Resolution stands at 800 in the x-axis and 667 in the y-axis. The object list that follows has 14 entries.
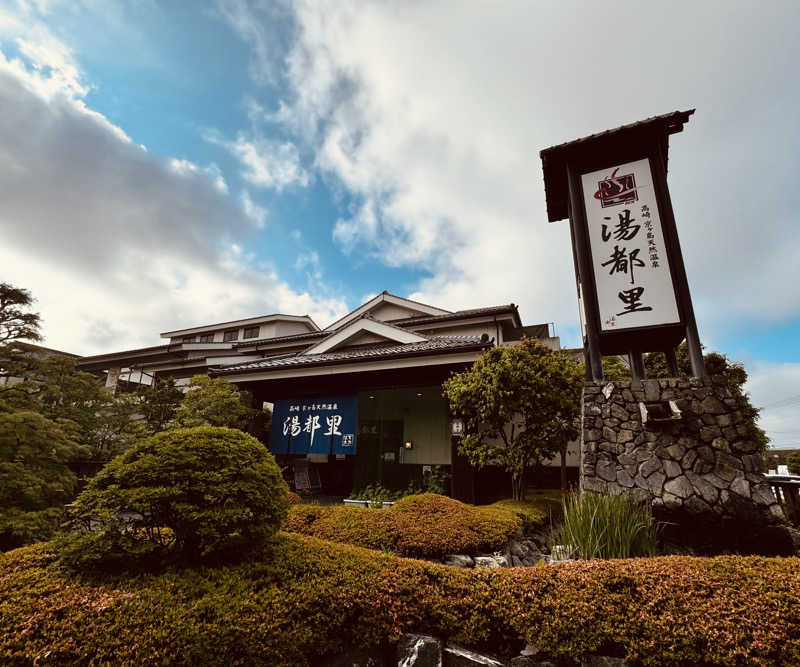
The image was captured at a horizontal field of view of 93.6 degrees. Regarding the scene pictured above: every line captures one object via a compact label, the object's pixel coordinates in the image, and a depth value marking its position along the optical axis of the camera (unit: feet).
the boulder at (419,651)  9.29
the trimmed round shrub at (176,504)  10.34
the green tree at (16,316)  30.27
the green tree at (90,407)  40.11
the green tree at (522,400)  26.50
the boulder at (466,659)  9.23
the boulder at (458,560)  16.86
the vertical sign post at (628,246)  22.97
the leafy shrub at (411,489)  32.19
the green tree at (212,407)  37.70
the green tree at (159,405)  47.52
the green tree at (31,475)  20.86
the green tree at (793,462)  61.13
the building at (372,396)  34.24
